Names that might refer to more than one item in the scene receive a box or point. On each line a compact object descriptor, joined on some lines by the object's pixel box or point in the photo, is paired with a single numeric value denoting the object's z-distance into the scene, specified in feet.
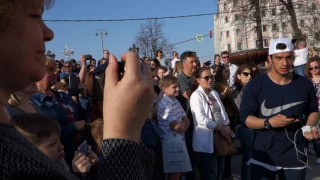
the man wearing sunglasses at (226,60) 33.11
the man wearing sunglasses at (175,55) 41.15
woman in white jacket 17.95
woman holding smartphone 2.70
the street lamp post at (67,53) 92.17
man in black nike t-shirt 12.23
